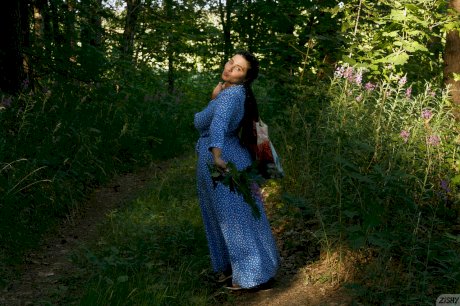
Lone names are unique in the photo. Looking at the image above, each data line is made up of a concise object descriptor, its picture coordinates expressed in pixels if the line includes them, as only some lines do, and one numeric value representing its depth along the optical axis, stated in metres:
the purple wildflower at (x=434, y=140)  4.57
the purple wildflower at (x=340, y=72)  6.10
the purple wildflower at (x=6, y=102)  6.48
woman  4.37
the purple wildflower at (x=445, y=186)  4.45
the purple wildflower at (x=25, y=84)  7.34
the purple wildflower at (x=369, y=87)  5.59
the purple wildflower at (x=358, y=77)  5.66
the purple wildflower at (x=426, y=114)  4.94
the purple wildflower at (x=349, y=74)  5.84
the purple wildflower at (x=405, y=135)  4.63
